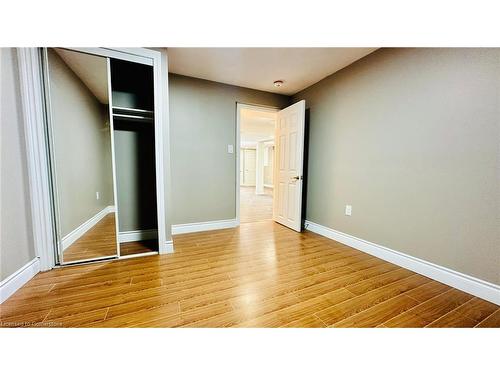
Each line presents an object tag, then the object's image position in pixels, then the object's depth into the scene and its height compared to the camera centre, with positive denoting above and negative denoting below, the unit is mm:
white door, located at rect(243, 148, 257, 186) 10554 +62
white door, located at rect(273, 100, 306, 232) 2968 +45
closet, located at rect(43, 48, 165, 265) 1798 +269
